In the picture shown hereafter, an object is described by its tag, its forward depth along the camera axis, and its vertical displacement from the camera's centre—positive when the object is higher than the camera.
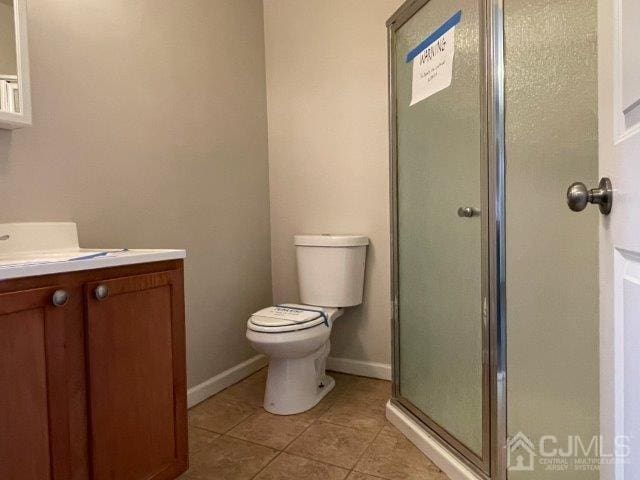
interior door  0.51 -0.03
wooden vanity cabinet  0.79 -0.34
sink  1.18 -0.02
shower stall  1.16 -0.04
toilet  1.71 -0.43
